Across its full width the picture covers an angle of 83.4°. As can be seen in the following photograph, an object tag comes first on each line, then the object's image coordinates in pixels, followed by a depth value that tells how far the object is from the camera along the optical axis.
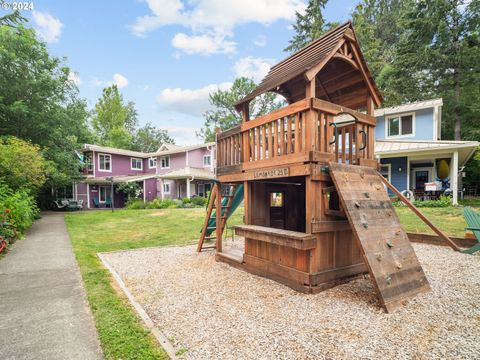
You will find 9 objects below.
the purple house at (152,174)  24.91
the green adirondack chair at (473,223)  5.84
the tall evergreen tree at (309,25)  25.81
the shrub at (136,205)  20.92
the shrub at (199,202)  21.34
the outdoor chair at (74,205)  21.82
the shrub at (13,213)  8.16
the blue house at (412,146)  14.81
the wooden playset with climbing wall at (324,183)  3.85
